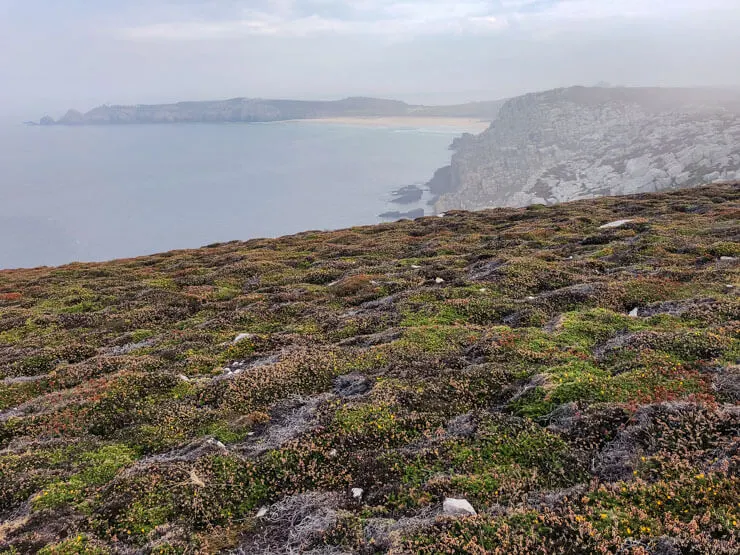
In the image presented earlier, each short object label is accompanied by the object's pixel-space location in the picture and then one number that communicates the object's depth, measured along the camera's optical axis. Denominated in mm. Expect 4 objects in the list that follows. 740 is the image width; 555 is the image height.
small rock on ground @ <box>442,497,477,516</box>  7844
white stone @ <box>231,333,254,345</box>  17850
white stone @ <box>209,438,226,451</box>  10688
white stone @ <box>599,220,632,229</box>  36841
